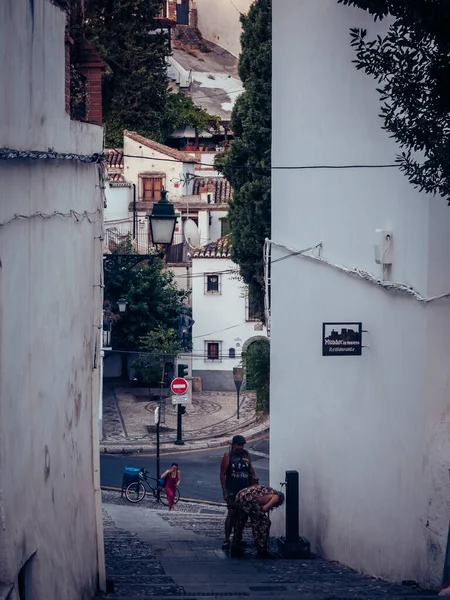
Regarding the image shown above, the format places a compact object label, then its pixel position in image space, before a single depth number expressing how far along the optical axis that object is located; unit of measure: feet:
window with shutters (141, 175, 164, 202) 153.58
